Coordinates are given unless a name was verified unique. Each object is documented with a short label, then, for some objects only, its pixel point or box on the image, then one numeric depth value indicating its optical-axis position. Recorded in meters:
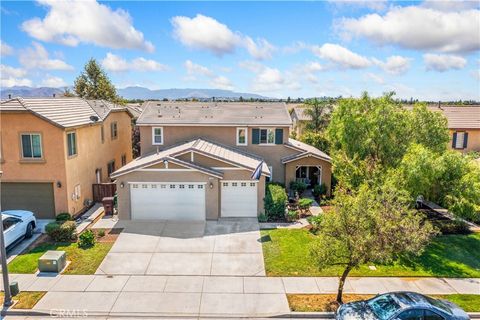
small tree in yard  11.09
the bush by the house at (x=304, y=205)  21.34
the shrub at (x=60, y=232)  17.16
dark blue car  9.88
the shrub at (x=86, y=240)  16.73
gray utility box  14.21
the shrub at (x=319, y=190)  25.45
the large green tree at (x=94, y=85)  42.31
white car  16.20
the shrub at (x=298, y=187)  25.62
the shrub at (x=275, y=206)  20.64
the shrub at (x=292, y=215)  20.31
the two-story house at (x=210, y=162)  19.88
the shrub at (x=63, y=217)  19.45
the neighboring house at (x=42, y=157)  19.16
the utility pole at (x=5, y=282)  11.71
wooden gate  23.44
